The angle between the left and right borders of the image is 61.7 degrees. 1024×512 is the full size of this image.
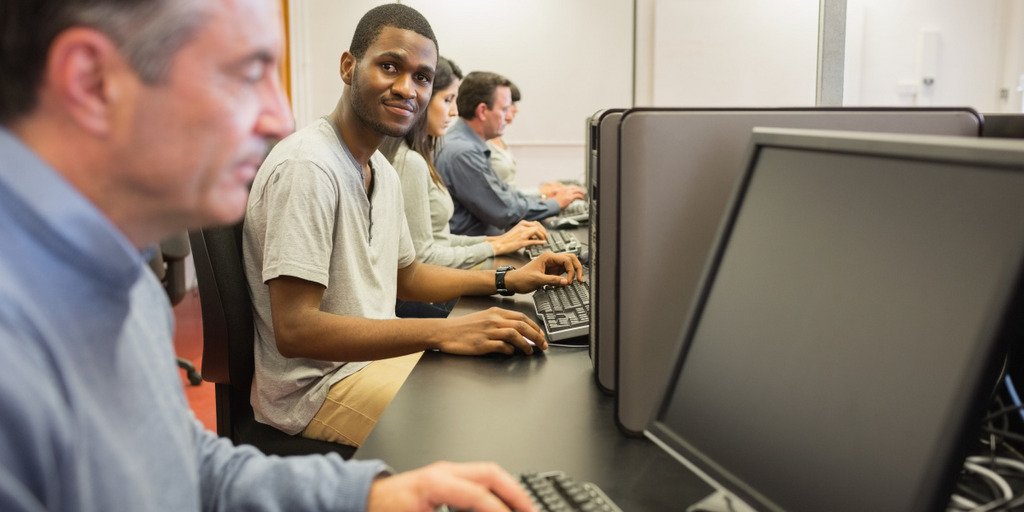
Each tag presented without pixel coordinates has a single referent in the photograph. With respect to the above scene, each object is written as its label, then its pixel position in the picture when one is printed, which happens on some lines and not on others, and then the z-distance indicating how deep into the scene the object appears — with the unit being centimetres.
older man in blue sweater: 47
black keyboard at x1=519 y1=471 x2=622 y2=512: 72
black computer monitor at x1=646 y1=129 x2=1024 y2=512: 52
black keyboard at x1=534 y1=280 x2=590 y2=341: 135
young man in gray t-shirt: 134
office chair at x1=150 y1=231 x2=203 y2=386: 244
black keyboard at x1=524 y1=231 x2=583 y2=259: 230
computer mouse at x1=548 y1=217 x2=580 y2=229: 312
